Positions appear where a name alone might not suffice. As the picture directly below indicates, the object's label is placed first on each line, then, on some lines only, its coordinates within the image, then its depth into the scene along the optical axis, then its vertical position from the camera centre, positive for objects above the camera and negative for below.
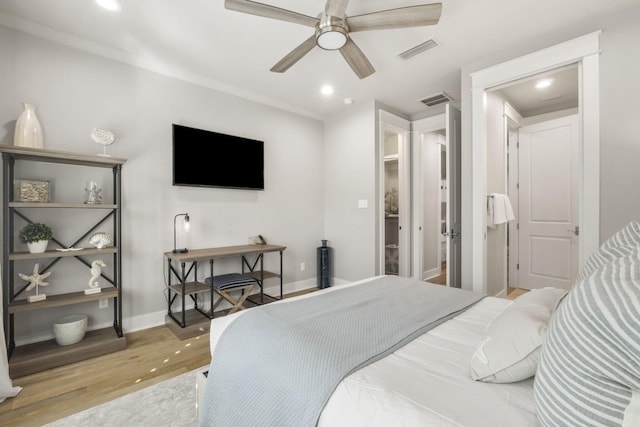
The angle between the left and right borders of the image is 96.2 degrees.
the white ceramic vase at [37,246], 2.18 -0.24
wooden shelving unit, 2.07 -0.56
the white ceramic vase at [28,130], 2.17 +0.66
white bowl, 2.29 -0.93
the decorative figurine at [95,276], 2.46 -0.53
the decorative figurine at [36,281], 2.20 -0.52
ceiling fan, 1.78 +1.26
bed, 0.59 -0.54
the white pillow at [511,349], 0.89 -0.44
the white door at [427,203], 4.50 +0.16
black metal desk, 2.78 -0.62
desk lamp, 2.98 -0.15
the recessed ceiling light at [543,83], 3.24 +1.47
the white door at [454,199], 3.13 +0.15
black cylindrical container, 4.31 -0.81
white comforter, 0.78 -0.55
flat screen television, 3.10 +0.63
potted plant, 2.16 -0.16
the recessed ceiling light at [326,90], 3.51 +1.54
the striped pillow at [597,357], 0.56 -0.31
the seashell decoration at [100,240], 2.46 -0.22
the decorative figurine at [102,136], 2.47 +0.68
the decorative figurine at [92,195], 2.45 +0.17
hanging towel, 3.08 +0.01
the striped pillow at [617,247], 1.03 -0.14
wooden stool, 2.88 -0.72
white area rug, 1.59 -1.15
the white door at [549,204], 3.69 +0.10
